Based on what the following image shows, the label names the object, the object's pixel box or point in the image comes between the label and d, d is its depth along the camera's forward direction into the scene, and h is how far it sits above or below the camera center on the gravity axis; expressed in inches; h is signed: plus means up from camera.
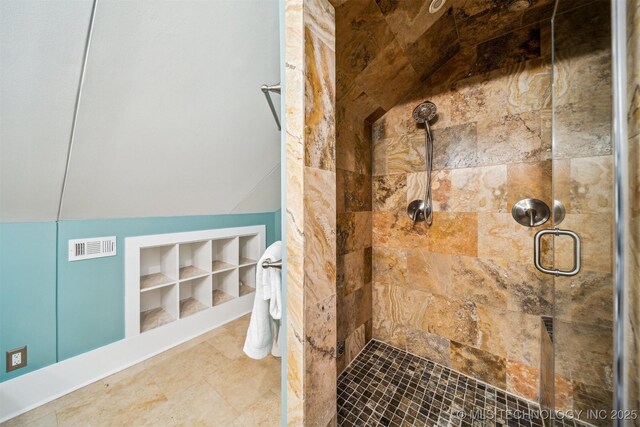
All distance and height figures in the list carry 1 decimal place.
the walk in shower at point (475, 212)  27.5 +0.3
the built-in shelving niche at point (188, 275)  57.4 -20.5
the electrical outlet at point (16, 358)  41.7 -29.3
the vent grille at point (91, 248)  48.7 -8.5
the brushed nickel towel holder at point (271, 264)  33.1 -8.1
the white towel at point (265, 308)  36.2 -16.9
